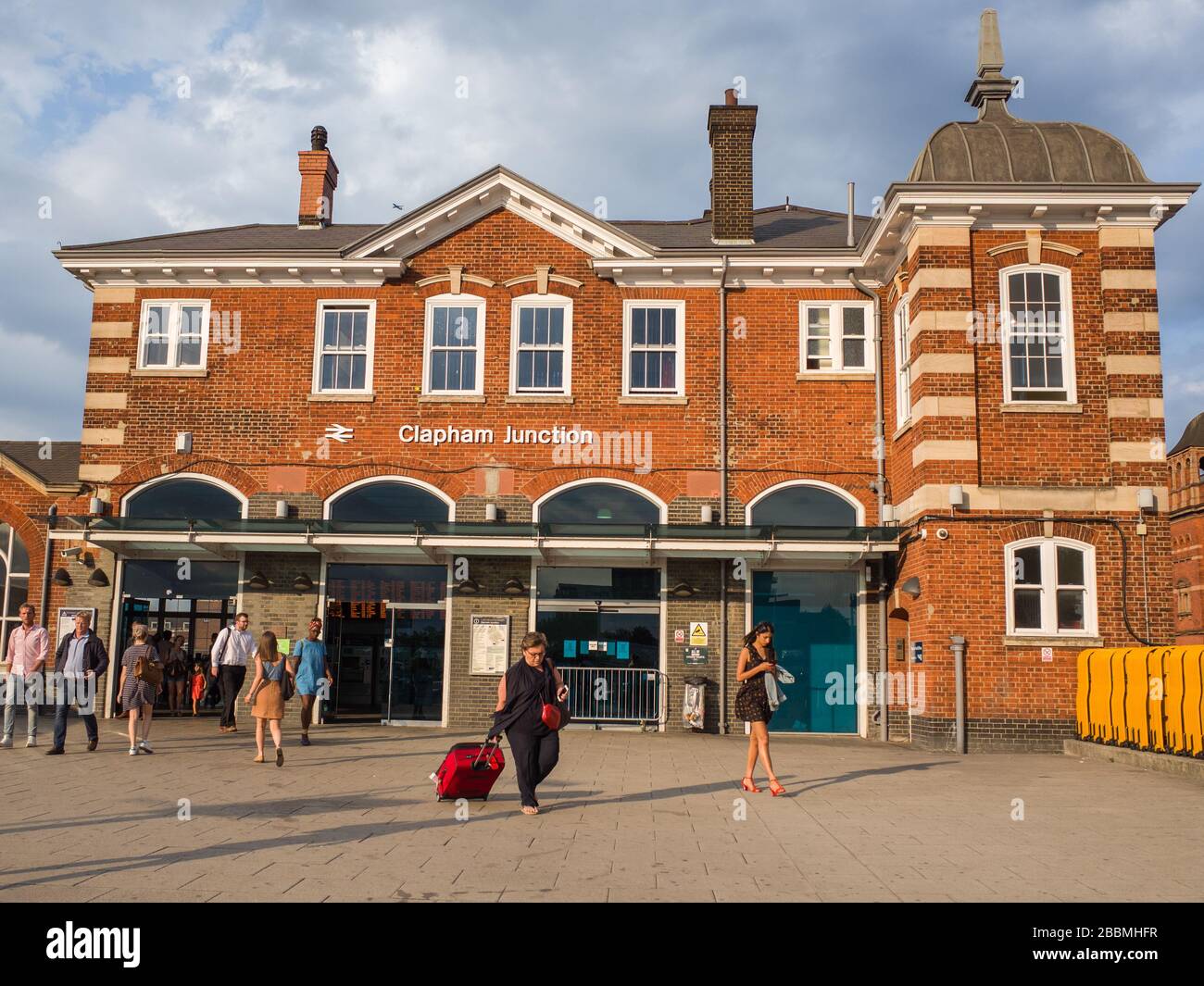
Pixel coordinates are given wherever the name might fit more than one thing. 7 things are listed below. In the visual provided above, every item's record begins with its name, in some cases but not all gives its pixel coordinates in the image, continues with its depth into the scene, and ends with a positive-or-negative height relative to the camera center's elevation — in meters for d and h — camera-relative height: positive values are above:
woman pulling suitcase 10.09 -0.93
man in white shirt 16.64 -0.61
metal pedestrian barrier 18.42 -1.15
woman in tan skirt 13.12 -0.82
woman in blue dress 15.73 -0.67
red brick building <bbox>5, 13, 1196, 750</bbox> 16.83 +3.67
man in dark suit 13.59 -0.63
